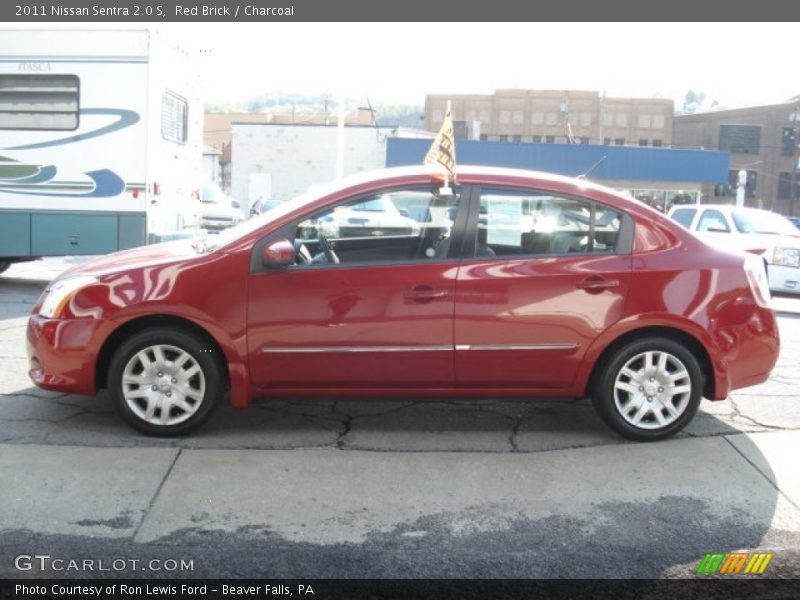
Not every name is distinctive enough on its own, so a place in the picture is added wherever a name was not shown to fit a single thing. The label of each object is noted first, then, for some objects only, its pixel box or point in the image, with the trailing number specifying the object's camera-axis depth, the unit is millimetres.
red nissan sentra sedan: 5078
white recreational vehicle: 10781
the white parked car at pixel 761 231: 13102
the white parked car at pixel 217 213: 21312
